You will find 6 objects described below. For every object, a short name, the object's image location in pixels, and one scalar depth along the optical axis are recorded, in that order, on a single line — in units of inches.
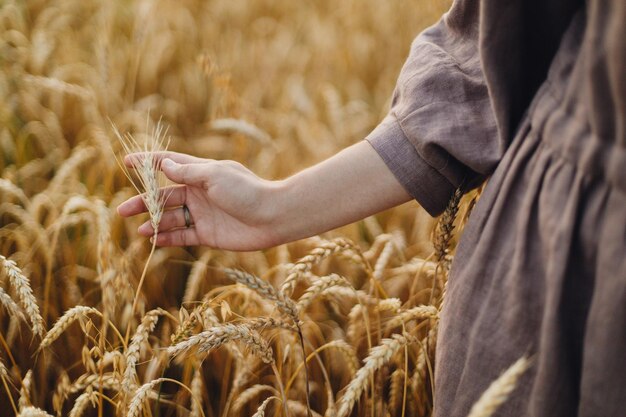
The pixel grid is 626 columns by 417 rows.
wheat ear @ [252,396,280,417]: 34.0
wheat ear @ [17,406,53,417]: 30.4
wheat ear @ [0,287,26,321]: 37.3
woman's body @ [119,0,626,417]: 26.3
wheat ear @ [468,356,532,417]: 22.6
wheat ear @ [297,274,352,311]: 41.8
